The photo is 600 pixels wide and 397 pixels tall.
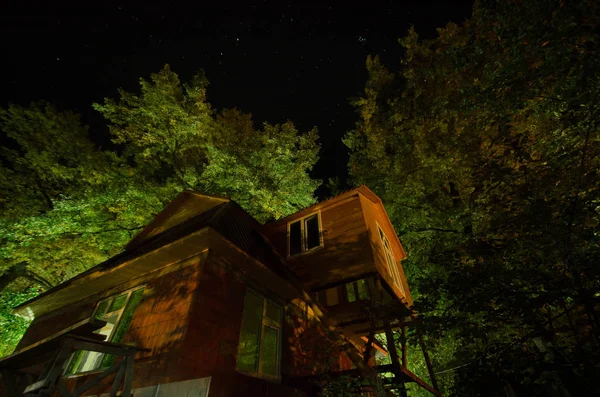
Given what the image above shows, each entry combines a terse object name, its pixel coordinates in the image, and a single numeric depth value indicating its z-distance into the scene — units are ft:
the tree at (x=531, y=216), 13.66
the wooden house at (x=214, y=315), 16.14
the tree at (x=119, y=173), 41.11
